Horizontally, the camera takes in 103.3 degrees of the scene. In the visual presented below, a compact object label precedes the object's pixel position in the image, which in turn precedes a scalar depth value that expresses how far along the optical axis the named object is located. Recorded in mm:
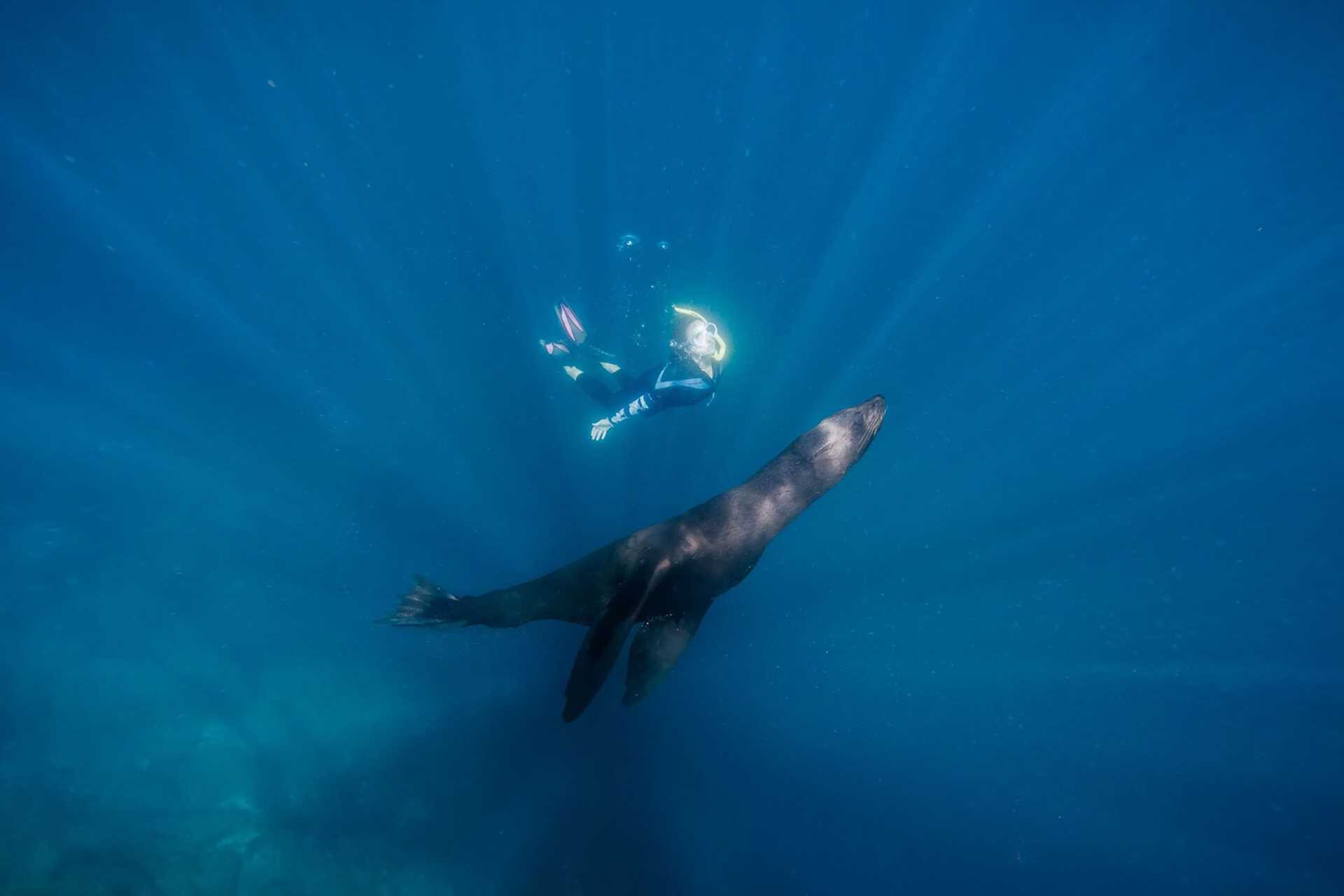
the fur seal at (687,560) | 3961
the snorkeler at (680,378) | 8648
